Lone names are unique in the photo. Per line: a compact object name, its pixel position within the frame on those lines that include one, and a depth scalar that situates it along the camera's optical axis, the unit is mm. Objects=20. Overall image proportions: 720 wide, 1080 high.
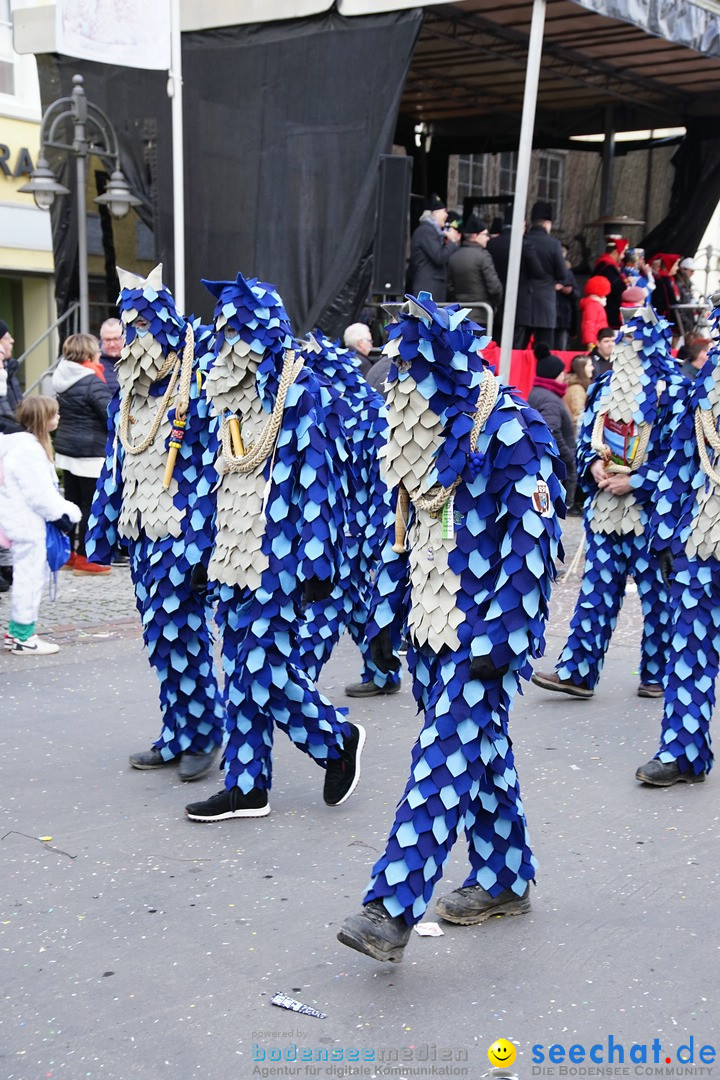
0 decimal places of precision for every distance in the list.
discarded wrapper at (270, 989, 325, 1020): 3369
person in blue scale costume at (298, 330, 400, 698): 6941
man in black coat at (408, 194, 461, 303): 13109
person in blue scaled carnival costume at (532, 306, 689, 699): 6633
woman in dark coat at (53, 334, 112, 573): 10219
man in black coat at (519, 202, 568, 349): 13414
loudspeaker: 11305
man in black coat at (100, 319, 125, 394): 10469
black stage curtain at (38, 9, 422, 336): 11844
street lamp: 13211
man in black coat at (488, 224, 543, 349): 13391
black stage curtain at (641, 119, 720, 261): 17656
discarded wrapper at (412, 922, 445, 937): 3889
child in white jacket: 7746
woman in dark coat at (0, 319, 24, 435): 9195
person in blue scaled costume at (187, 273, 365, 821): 4793
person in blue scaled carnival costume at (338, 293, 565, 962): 3602
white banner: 10312
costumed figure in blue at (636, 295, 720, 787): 5285
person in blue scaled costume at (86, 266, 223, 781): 5332
